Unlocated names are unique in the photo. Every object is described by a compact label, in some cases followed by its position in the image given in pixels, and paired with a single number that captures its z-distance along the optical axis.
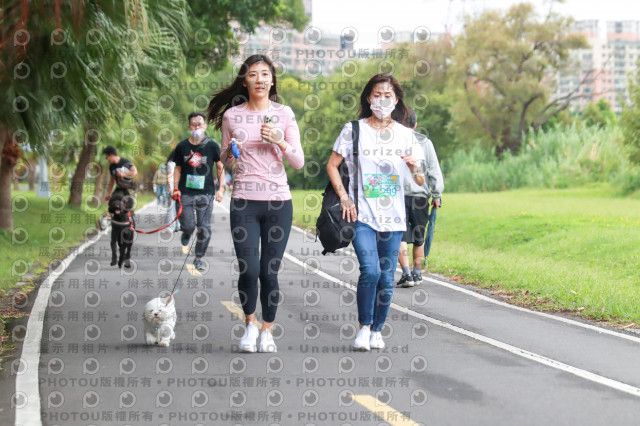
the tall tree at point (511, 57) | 57.12
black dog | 14.03
